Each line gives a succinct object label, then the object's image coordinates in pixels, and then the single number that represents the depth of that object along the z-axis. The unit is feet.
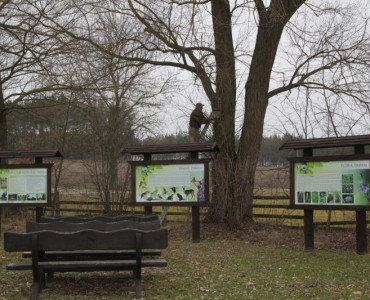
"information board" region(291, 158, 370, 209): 29.66
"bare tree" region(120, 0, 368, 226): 38.54
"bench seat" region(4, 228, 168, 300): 19.77
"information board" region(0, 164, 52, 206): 36.86
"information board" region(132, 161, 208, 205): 34.81
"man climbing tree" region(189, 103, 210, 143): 43.16
